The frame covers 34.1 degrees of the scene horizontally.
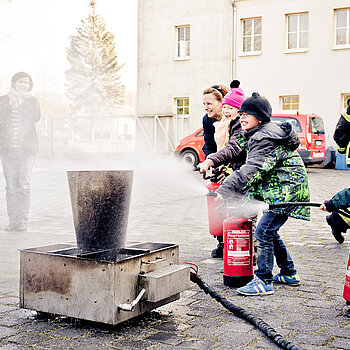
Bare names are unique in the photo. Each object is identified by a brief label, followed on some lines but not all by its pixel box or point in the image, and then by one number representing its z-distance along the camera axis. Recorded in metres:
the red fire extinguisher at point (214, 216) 6.08
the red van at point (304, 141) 19.45
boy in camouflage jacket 4.65
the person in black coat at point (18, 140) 7.93
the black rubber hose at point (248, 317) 3.43
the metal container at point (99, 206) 4.11
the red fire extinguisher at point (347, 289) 4.24
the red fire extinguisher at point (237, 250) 4.93
